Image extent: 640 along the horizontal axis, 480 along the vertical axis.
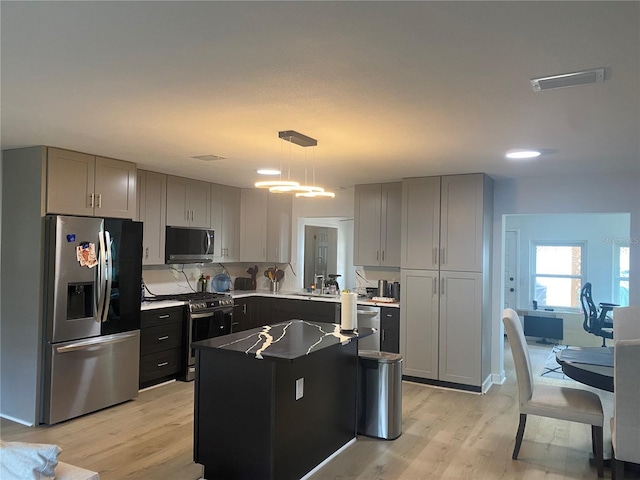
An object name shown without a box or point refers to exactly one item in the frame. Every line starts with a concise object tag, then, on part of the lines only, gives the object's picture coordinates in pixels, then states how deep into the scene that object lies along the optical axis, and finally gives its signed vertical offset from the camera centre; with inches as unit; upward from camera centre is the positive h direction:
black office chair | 255.8 -36.4
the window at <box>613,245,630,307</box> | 294.0 -15.6
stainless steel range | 207.3 -33.0
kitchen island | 112.7 -40.2
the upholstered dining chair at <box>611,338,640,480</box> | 109.7 -35.3
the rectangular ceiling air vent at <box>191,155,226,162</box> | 168.7 +31.6
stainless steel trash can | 149.4 -47.4
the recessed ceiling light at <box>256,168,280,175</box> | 194.4 +31.3
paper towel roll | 142.6 -19.6
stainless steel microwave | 216.8 -0.4
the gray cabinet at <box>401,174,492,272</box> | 197.3 +11.7
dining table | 125.0 -32.2
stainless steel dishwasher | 219.8 -34.9
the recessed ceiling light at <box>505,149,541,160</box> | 149.3 +31.3
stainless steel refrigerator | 154.3 -25.0
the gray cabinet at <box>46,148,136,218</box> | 156.0 +20.4
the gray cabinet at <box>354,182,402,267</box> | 228.8 +11.6
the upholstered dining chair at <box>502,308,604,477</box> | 127.2 -42.6
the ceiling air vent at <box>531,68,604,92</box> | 82.6 +31.1
